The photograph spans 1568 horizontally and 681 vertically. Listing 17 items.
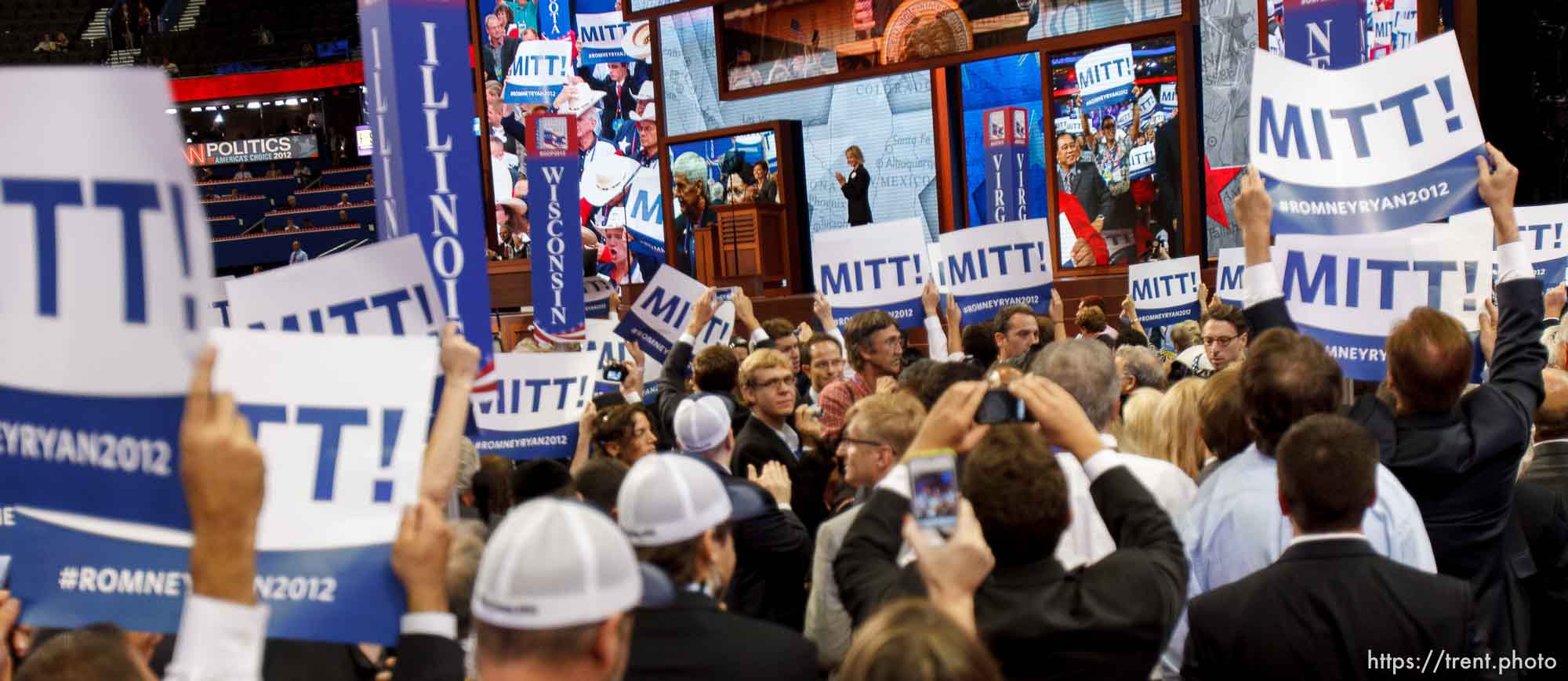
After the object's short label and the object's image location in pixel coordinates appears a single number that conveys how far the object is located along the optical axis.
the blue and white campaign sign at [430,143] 4.11
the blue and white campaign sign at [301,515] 2.29
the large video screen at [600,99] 19.59
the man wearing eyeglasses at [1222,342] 6.33
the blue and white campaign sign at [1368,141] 4.00
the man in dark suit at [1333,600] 2.55
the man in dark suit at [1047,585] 2.19
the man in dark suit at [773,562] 3.66
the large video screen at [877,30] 13.22
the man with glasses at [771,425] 4.92
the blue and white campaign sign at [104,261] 2.00
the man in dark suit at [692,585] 2.15
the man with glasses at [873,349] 5.93
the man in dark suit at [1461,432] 3.22
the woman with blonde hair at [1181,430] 3.71
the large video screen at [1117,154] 13.51
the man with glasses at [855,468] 3.23
